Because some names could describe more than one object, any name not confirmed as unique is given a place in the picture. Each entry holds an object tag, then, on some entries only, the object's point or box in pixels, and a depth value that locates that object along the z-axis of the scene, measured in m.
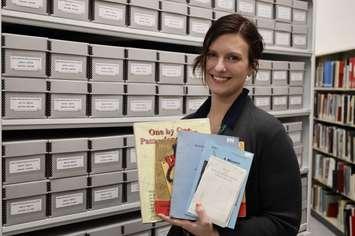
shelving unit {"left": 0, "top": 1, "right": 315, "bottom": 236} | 1.40
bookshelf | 4.02
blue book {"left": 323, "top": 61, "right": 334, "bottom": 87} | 4.43
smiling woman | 1.03
